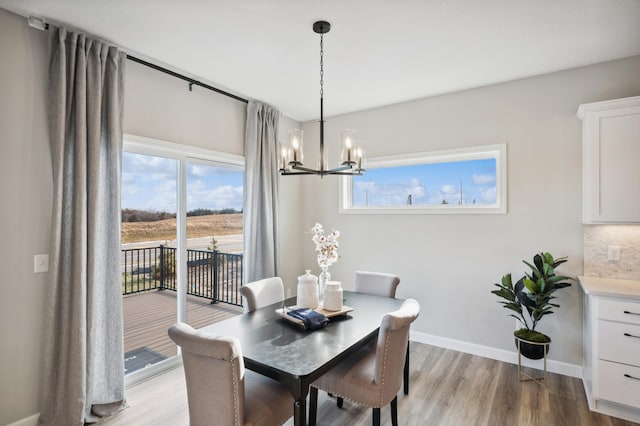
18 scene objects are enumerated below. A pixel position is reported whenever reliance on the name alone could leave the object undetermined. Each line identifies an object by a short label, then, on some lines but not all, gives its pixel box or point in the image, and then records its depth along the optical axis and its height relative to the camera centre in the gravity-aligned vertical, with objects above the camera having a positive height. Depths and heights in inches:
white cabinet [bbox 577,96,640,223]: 99.5 +16.7
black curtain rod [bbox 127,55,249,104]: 108.4 +51.2
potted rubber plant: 109.0 -28.4
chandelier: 87.9 +16.4
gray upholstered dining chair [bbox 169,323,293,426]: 59.2 -32.8
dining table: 62.8 -29.7
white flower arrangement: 96.4 -10.1
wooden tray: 86.7 -27.9
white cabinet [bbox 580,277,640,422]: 91.1 -39.3
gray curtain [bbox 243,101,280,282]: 148.3 +9.8
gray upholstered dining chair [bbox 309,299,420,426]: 73.8 -39.5
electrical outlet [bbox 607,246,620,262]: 110.3 -13.6
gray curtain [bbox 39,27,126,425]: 88.0 -6.6
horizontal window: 137.1 +14.0
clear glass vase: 97.1 -20.5
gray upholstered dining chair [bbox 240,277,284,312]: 105.3 -26.9
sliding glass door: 114.8 -11.7
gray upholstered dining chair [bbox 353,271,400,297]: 119.5 -26.3
